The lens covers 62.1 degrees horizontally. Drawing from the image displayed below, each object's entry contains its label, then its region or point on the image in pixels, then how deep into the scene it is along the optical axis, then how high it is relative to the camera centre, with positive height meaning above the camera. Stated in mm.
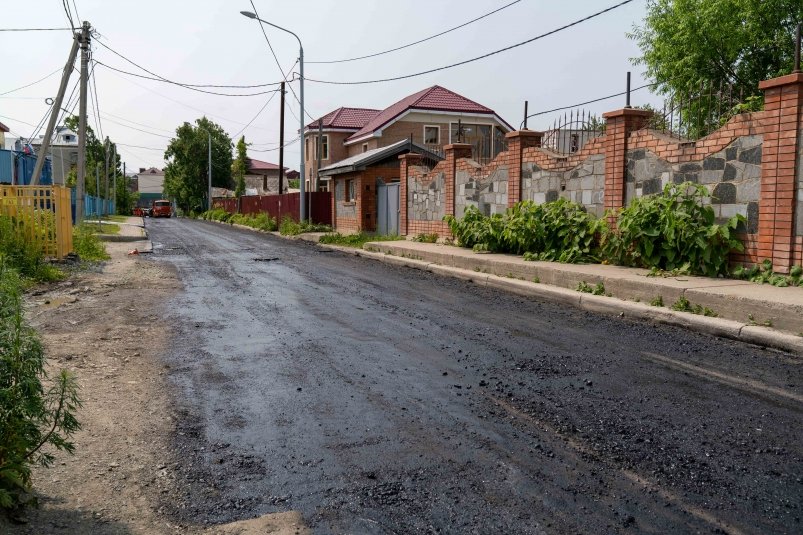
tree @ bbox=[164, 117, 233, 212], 74562 +5616
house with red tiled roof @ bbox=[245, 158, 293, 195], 96856 +4825
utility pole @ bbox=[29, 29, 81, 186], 18250 +2684
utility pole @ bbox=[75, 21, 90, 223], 22531 +2673
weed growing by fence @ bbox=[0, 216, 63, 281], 12234 -835
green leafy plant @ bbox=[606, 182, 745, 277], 9750 -307
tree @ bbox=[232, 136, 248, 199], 72831 +5127
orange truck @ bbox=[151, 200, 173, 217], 74188 +100
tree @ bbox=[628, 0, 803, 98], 25250 +6750
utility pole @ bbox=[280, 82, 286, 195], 44156 +4782
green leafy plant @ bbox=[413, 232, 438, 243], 20480 -819
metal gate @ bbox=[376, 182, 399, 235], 24672 +123
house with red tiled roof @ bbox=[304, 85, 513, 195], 41344 +5708
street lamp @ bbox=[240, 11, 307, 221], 30812 +3246
